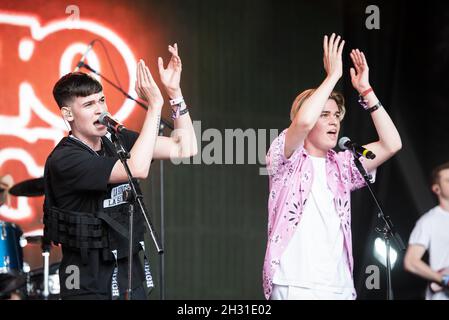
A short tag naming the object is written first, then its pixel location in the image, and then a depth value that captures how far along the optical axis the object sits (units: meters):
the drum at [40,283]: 5.82
